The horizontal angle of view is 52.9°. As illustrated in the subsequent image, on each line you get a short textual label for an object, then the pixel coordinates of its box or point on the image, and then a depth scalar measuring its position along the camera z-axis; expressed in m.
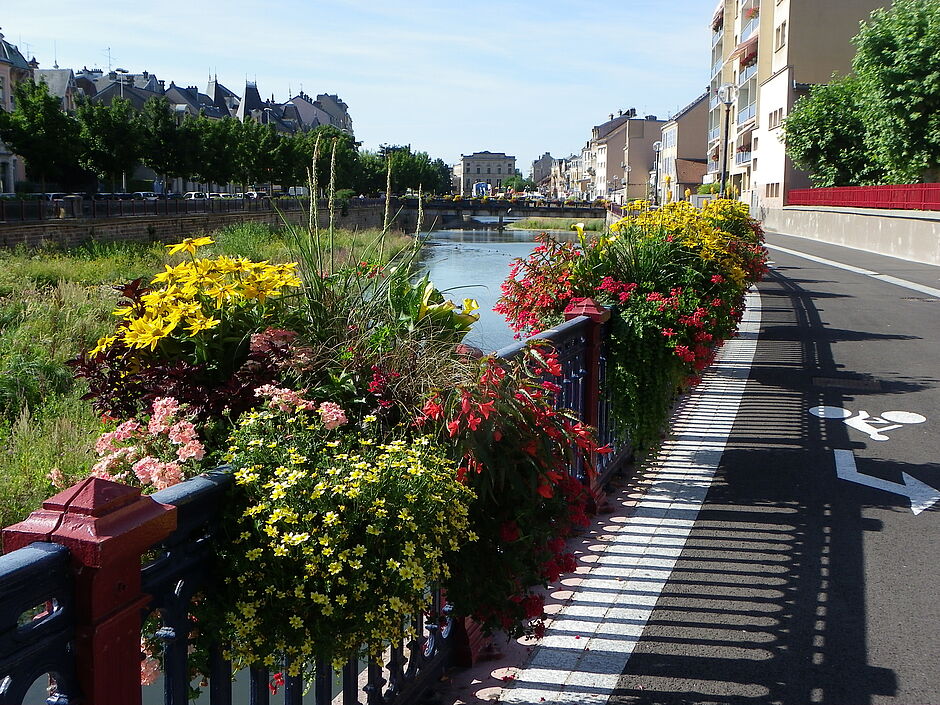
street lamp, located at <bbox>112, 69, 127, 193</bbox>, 61.28
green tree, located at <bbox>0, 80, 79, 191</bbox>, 46.44
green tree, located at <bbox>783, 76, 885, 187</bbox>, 42.84
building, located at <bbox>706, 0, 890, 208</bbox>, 49.75
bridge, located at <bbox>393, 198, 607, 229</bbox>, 99.94
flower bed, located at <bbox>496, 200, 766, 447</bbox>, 6.33
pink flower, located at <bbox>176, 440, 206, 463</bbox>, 2.79
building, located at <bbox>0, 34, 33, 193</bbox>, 59.47
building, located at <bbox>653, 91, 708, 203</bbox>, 90.31
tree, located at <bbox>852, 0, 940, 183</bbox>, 31.53
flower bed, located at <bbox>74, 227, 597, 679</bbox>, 2.45
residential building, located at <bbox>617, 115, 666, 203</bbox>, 123.31
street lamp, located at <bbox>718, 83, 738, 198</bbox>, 44.79
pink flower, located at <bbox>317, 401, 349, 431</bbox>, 2.92
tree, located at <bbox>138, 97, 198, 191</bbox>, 56.44
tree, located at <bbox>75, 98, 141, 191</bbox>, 50.31
